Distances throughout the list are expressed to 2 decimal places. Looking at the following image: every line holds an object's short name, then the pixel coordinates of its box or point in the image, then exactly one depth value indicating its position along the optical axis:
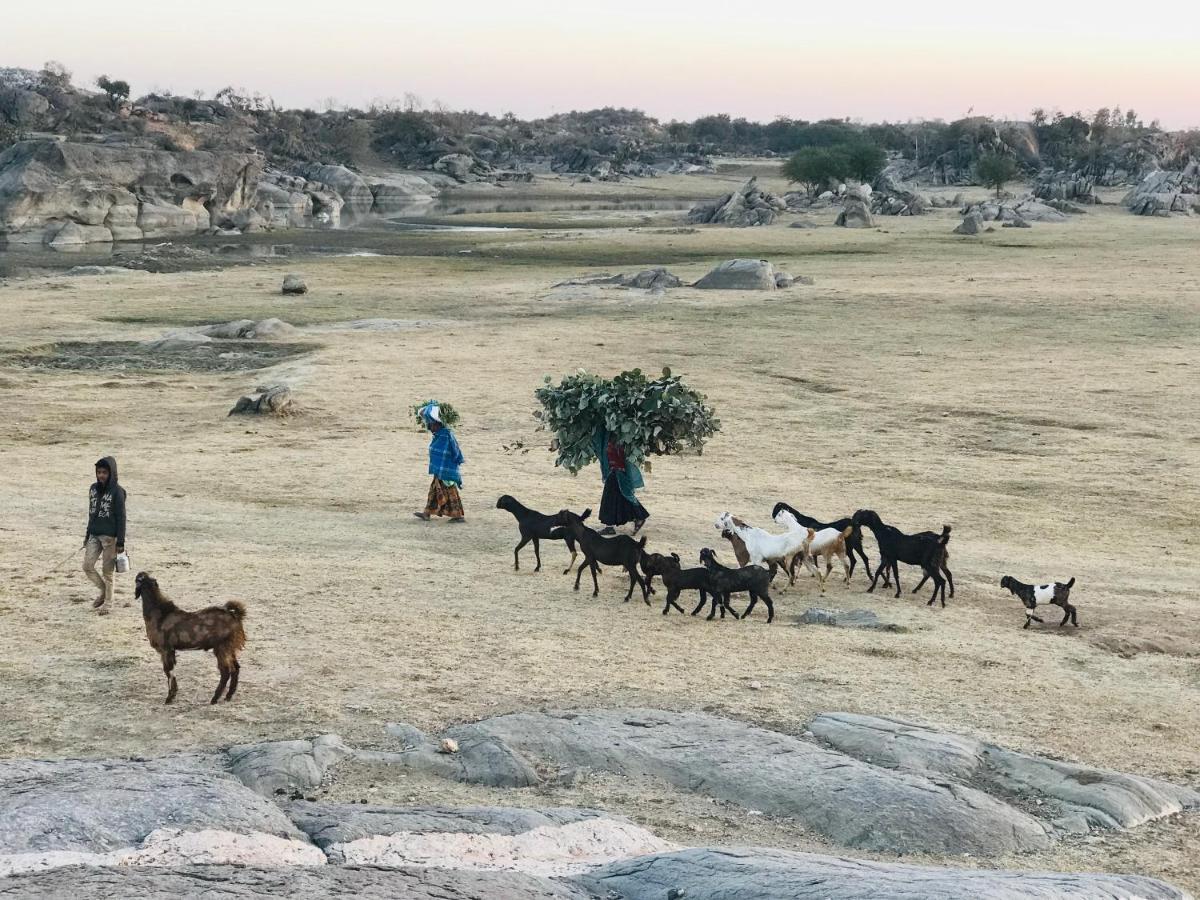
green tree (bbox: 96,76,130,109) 124.81
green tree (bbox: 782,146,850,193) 97.12
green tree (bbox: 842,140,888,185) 99.88
